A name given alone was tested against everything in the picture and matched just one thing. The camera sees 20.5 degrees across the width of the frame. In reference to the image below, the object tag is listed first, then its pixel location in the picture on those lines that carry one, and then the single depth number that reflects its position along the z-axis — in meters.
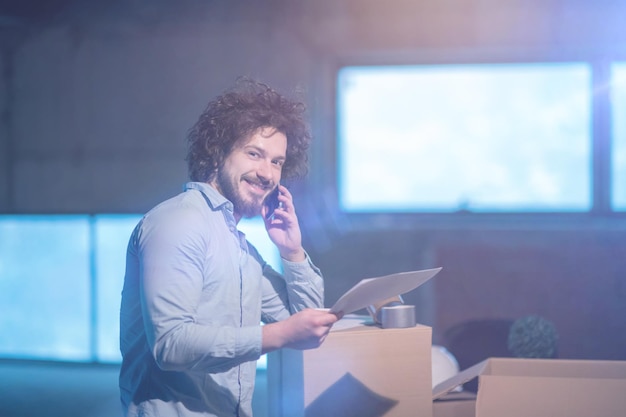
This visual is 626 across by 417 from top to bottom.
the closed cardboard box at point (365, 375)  4.35
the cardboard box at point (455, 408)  4.53
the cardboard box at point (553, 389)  4.38
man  4.15
